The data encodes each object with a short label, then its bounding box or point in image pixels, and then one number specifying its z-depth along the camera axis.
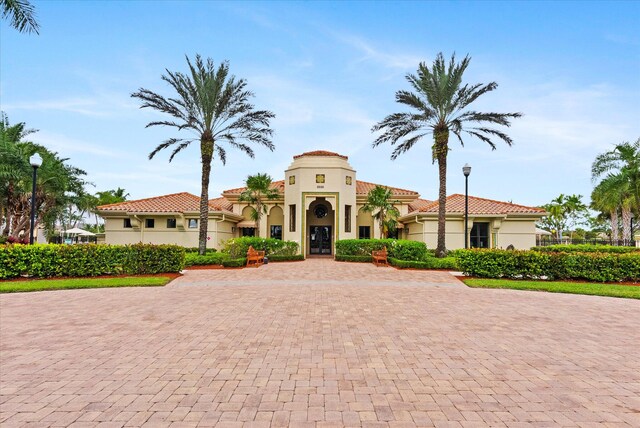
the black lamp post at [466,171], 18.91
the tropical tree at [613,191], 24.33
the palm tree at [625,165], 24.41
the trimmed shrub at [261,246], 21.70
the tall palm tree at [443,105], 21.47
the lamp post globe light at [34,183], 15.97
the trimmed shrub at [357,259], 23.90
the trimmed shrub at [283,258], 24.26
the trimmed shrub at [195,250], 26.04
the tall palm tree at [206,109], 22.20
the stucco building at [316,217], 27.00
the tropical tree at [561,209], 61.16
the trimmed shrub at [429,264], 18.98
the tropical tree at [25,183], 25.73
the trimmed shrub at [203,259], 19.61
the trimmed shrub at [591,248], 22.23
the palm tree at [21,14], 12.46
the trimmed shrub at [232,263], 19.25
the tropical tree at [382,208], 27.10
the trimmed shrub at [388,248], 21.12
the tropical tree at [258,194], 28.44
